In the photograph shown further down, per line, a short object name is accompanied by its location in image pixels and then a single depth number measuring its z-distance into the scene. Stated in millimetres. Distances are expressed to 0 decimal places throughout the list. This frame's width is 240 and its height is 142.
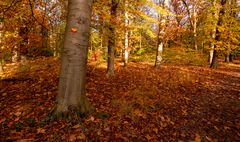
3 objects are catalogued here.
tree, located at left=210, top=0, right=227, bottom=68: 9494
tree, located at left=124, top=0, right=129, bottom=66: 9151
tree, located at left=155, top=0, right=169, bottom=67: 8275
